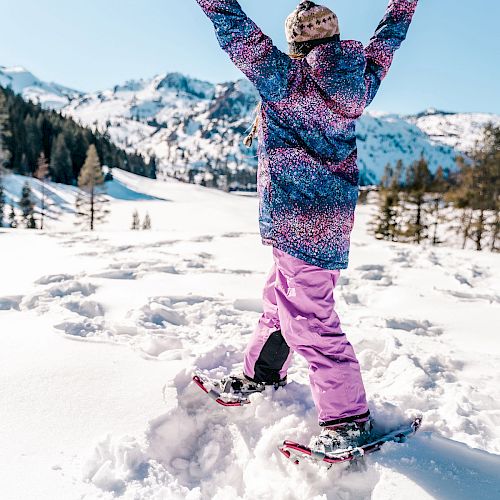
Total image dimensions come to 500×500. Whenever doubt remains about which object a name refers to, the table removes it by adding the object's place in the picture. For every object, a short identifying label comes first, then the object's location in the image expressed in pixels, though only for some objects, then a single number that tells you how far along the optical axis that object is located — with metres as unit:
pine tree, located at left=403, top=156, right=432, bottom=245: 26.44
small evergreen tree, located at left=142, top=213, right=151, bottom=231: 36.56
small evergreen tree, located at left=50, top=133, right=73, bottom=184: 61.69
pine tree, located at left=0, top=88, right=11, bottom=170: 24.50
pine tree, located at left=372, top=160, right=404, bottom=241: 28.25
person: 1.68
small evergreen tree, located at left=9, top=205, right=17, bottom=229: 34.52
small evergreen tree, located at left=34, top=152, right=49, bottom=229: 41.34
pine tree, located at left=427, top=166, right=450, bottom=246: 27.48
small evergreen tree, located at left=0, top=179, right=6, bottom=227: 31.56
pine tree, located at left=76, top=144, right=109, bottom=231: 35.53
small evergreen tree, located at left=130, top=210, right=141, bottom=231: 36.72
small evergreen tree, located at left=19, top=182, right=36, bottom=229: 36.39
